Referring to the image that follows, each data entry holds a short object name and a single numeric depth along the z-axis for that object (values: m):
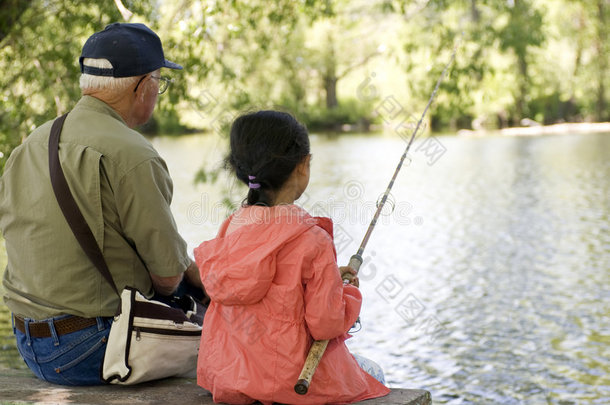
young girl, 2.14
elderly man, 2.35
